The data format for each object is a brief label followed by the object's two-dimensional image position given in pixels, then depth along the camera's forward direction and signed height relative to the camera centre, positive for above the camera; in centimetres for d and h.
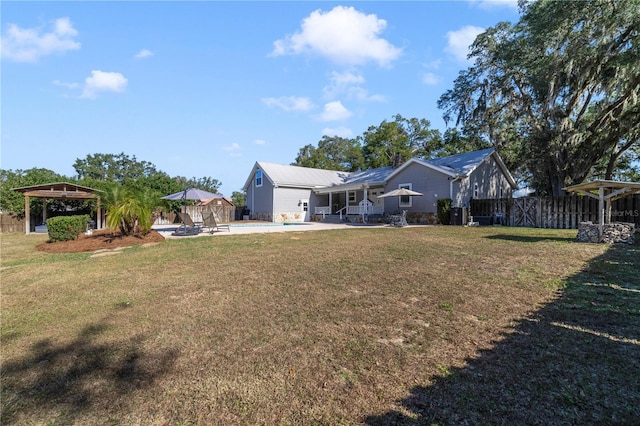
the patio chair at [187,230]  1397 -88
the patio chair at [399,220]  1755 -55
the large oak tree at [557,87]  1507 +728
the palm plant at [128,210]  1089 +3
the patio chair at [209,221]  1437 -47
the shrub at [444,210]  1805 +3
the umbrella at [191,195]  1427 +74
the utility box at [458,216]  1730 -28
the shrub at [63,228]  1096 -61
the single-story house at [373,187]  1991 +183
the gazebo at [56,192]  1599 +100
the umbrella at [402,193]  1900 +112
